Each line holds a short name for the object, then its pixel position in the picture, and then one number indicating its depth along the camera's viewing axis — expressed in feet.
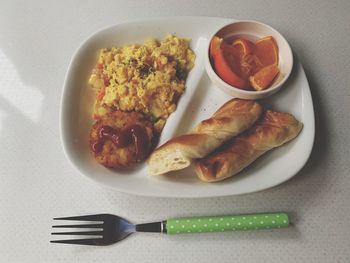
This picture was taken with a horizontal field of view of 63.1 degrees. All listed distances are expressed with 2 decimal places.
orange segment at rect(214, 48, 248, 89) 0.92
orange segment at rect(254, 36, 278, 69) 0.96
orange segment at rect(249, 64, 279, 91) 0.92
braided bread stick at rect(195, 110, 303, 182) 0.81
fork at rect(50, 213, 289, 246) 0.80
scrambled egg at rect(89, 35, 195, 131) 0.94
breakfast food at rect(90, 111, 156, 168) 0.85
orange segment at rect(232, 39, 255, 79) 0.94
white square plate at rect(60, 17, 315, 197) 0.82
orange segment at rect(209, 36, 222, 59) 0.96
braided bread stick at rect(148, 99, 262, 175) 0.81
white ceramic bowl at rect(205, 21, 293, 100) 0.91
